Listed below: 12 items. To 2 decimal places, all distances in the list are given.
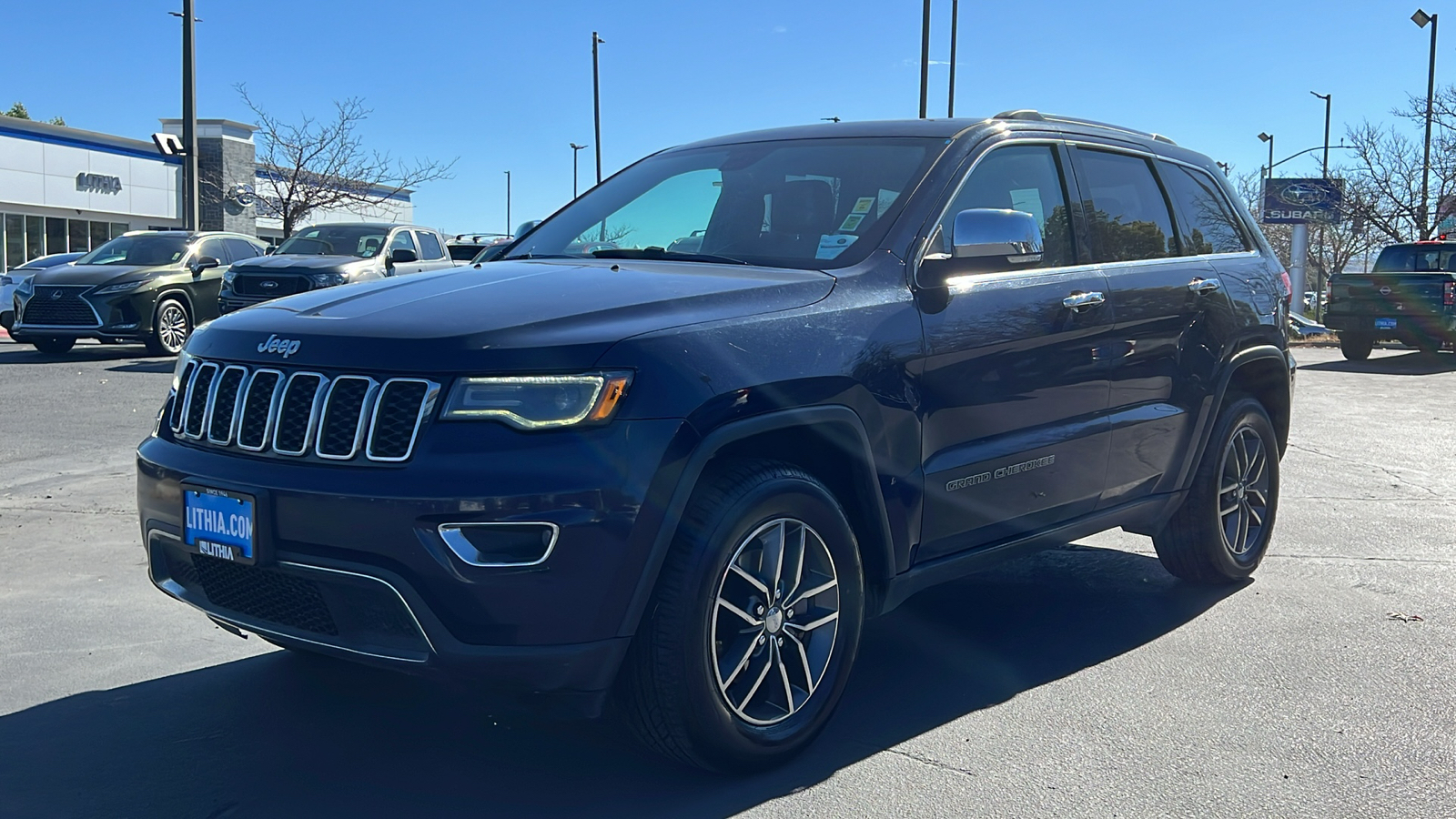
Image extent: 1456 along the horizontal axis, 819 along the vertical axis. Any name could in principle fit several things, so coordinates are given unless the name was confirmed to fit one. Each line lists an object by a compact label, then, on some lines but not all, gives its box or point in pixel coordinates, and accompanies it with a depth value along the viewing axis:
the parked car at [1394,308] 19.31
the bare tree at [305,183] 34.25
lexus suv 15.90
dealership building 35.81
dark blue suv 3.06
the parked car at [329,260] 14.56
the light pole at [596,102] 42.91
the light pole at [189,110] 22.30
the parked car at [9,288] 19.05
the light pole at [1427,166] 31.98
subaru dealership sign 38.09
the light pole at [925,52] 26.58
